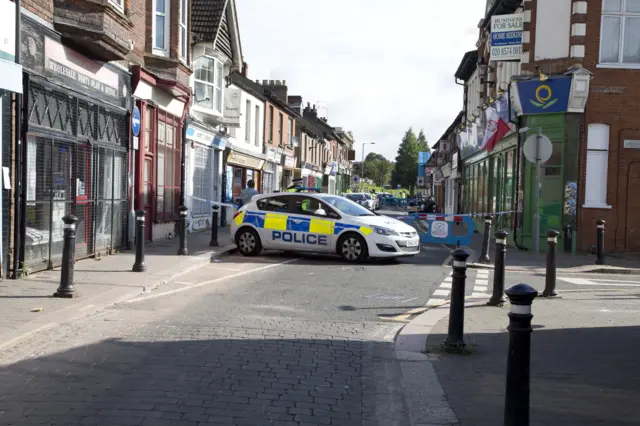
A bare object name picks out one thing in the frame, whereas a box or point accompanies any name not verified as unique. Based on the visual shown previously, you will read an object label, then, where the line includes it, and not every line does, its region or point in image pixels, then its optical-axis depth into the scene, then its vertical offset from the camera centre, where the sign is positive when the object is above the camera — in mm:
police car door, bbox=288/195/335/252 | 15109 -757
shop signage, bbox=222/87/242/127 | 24281 +3102
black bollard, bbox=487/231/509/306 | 9227 -1021
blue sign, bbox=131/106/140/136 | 15078 +1542
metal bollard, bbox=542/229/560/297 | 10453 -1138
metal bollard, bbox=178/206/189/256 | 14664 -1045
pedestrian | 20438 -96
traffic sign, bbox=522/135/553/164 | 14125 +1088
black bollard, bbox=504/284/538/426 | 4094 -987
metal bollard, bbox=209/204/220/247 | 17203 -1095
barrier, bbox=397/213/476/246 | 17828 -854
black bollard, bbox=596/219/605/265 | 16109 -1064
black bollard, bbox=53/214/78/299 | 8727 -998
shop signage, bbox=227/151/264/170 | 27391 +1349
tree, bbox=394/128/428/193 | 121688 +6290
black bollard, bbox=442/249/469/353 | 6699 -1141
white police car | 14609 -816
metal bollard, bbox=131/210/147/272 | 11656 -961
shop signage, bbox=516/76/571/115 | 18688 +2969
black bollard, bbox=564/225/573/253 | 18875 -1122
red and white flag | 22412 +2381
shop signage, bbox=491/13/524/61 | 20719 +4995
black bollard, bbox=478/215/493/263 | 15680 -1251
